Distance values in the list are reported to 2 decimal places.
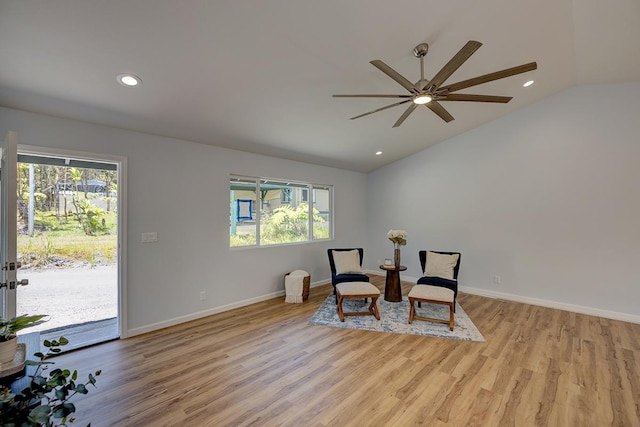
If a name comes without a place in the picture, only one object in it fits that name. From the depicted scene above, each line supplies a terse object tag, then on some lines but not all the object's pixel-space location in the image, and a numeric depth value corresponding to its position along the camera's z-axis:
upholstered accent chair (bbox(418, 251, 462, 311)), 4.09
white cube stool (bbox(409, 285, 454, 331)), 3.49
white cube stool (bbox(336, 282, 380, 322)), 3.76
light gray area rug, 3.34
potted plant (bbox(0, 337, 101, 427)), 0.82
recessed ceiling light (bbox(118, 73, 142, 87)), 2.35
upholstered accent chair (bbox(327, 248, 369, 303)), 4.43
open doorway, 3.55
